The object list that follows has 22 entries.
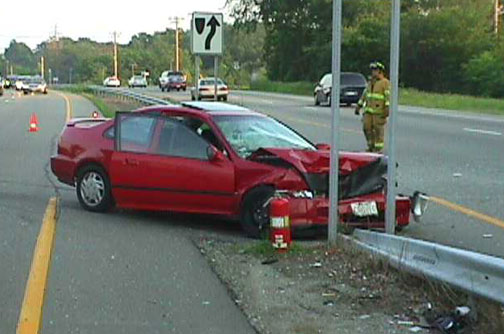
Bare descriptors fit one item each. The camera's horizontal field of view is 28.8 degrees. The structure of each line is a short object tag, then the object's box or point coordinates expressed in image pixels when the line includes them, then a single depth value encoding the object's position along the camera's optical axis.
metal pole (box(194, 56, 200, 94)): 19.73
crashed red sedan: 10.44
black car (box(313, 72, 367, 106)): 44.31
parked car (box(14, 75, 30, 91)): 80.26
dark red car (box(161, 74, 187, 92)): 75.44
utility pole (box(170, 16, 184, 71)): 112.69
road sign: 18.86
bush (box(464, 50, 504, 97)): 62.84
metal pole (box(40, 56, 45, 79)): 173.00
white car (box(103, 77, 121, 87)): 101.16
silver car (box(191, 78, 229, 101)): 55.91
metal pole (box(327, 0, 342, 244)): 9.11
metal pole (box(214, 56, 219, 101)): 20.51
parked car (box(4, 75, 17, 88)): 99.62
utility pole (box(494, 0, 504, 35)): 74.32
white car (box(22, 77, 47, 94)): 78.62
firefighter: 17.45
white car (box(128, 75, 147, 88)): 95.52
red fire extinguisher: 9.20
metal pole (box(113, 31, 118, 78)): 137.12
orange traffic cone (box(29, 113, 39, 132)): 28.55
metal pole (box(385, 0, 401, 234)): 8.70
